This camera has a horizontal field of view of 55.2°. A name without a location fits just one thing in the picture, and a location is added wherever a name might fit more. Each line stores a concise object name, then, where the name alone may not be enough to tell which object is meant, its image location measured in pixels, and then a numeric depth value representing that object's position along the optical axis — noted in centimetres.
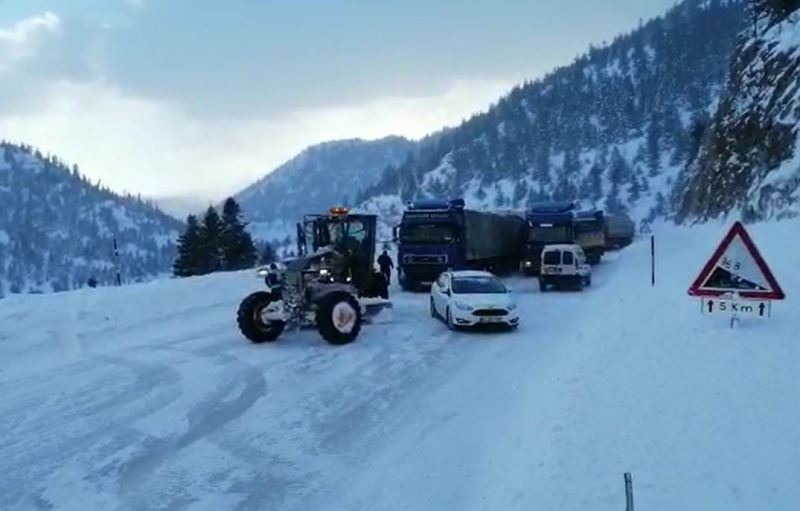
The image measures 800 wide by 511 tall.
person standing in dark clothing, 3027
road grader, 1628
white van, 2812
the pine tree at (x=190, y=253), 5819
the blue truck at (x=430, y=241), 2838
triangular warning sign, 1158
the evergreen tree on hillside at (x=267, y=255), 6886
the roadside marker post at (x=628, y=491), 555
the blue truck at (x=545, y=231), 3384
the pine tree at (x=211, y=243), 5825
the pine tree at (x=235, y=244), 5891
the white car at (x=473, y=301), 1817
